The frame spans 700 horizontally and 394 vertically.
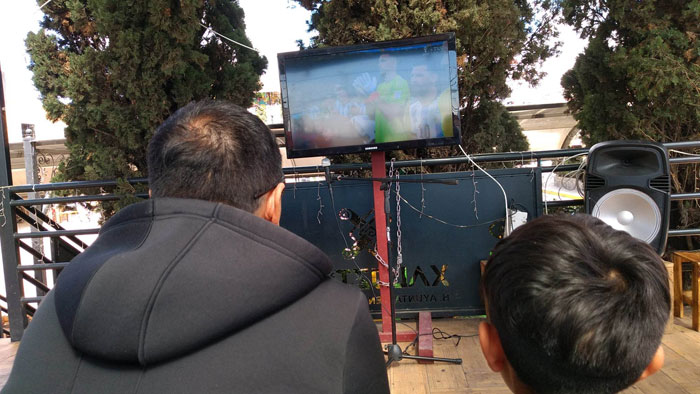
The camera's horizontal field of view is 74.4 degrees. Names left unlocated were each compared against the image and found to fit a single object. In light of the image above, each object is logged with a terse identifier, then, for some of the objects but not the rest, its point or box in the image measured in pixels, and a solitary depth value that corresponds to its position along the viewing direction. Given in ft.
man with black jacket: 2.33
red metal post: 9.18
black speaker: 7.46
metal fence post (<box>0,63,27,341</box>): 11.19
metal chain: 10.46
